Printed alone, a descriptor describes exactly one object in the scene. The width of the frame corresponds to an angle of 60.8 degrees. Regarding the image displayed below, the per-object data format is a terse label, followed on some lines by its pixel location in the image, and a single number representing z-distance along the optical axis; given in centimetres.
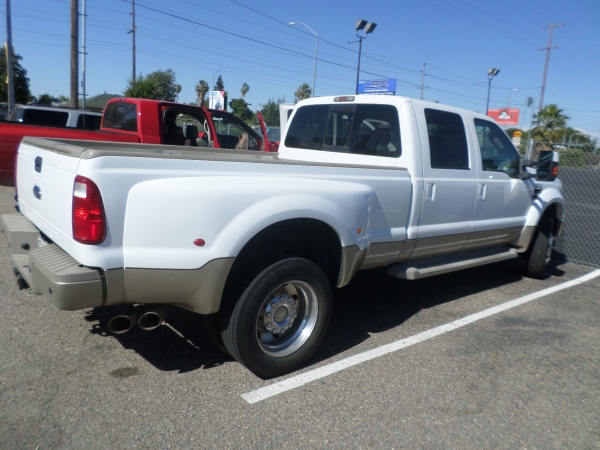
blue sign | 3356
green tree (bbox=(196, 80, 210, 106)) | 7906
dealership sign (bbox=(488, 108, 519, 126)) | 6750
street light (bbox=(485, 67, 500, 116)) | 4041
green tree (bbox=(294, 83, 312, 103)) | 6675
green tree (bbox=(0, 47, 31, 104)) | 3594
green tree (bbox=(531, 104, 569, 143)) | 3705
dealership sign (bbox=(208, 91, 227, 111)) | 2764
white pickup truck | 280
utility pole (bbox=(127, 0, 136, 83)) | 3722
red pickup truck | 673
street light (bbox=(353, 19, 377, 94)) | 2480
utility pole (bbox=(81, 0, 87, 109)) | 3389
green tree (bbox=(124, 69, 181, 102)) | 3672
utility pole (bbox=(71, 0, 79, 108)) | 1631
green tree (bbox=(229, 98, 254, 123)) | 5519
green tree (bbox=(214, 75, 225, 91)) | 10011
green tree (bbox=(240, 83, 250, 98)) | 8222
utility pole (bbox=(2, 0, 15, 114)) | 2117
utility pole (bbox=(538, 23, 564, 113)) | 4111
